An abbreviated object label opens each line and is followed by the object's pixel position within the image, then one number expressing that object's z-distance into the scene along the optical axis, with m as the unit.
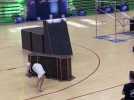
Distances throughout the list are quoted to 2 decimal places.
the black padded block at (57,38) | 14.98
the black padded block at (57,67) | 13.91
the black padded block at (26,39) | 17.63
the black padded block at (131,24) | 24.27
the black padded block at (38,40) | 15.99
